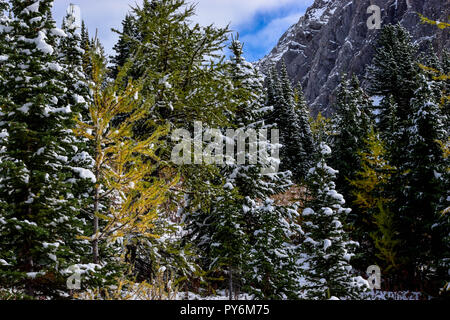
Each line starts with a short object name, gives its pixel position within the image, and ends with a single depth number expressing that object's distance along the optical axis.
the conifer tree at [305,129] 41.06
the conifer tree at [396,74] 31.73
